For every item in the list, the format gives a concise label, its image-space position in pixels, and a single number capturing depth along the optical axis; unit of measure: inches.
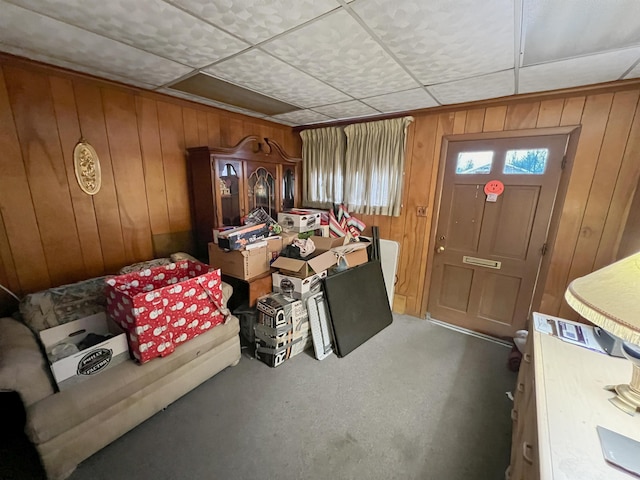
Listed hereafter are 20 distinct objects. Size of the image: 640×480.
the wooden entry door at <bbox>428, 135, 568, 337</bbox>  86.8
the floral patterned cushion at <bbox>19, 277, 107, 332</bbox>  61.3
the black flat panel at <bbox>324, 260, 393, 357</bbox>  93.2
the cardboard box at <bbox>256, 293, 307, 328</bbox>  81.5
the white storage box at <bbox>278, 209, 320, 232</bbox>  107.9
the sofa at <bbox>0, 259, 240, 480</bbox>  48.4
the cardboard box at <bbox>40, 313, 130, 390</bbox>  52.9
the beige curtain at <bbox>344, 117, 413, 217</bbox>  107.0
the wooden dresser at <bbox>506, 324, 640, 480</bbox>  30.5
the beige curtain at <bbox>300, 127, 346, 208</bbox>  122.6
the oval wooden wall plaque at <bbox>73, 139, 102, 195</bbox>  71.7
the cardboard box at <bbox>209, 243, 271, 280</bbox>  85.6
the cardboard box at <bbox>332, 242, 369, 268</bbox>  102.7
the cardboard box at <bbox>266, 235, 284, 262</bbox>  94.4
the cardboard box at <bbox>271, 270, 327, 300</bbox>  88.5
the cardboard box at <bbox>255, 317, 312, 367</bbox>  82.8
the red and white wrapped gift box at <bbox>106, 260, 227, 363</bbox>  60.2
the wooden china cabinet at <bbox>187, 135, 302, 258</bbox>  90.4
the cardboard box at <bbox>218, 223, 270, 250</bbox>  84.3
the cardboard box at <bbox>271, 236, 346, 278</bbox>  88.3
